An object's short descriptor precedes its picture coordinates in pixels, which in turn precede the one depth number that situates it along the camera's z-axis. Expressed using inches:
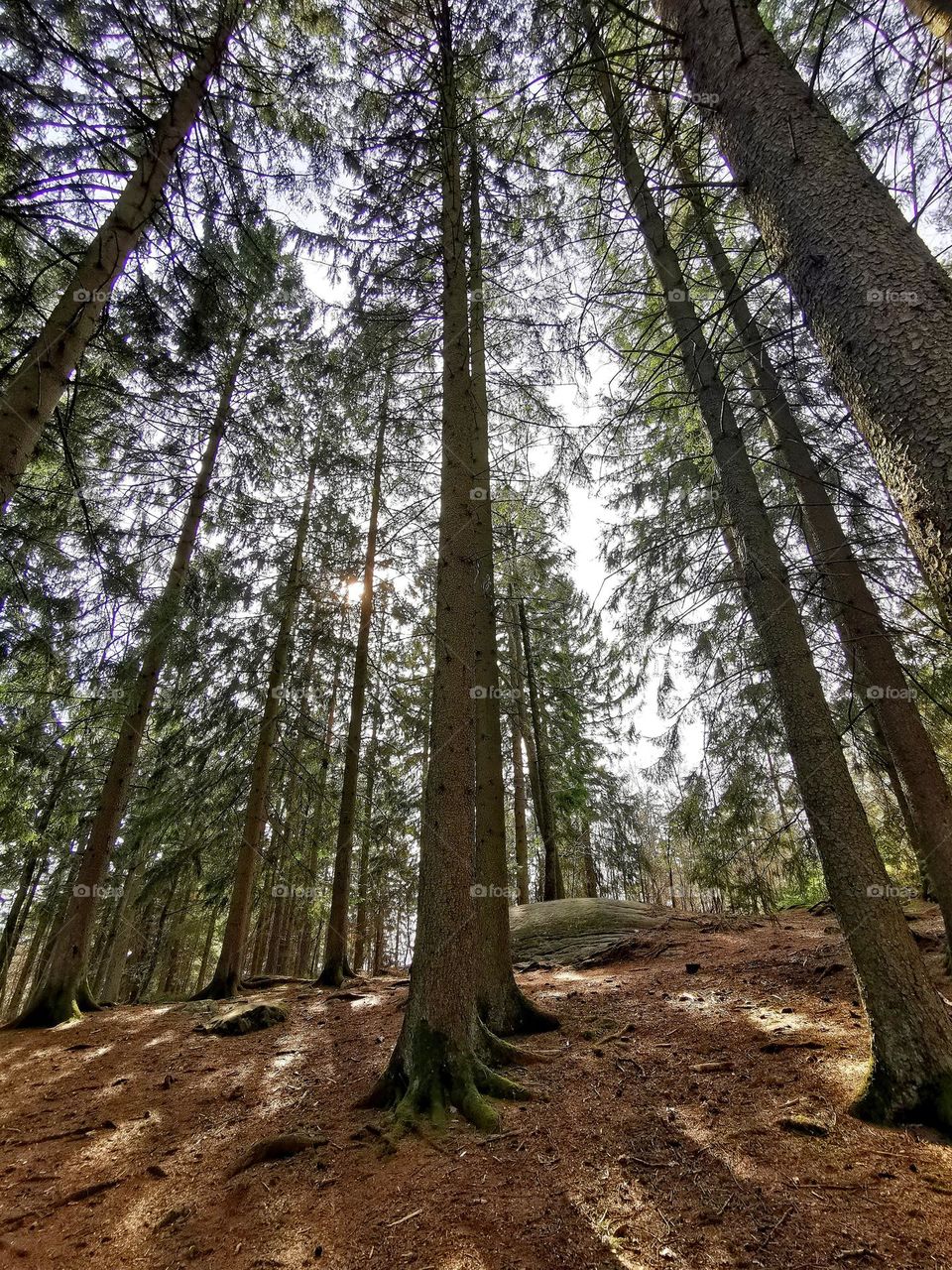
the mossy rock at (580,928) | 341.1
